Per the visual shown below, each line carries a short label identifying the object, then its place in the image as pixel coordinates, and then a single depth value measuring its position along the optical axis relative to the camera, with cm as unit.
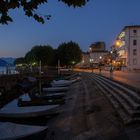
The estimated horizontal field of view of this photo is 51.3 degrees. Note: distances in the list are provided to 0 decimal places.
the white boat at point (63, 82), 1817
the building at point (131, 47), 4033
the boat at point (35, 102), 893
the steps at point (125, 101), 587
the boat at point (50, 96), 1028
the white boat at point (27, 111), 818
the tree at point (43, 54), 4576
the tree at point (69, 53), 4273
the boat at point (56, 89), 1429
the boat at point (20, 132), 494
